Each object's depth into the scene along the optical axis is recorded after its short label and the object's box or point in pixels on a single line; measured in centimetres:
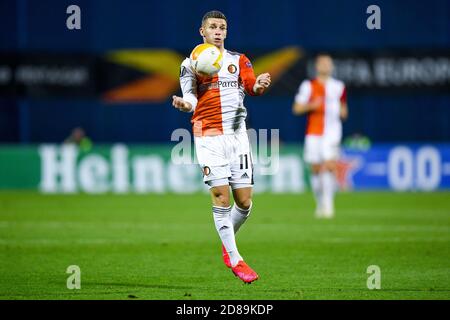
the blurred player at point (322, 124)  1750
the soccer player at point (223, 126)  944
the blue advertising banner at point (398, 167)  2525
